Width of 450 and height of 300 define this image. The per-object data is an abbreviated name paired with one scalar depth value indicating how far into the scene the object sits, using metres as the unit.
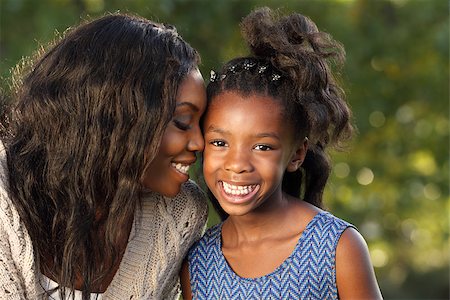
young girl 3.18
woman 3.21
